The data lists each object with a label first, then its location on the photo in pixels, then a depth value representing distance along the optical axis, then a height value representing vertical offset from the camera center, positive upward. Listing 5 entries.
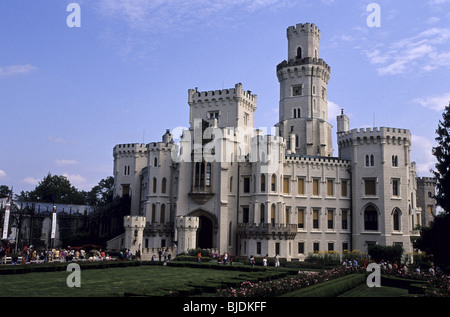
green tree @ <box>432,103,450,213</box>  41.31 +6.49
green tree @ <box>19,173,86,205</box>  94.50 +6.93
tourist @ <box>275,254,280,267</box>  44.21 -3.24
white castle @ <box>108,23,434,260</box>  53.62 +4.87
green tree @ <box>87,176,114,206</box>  100.06 +7.74
